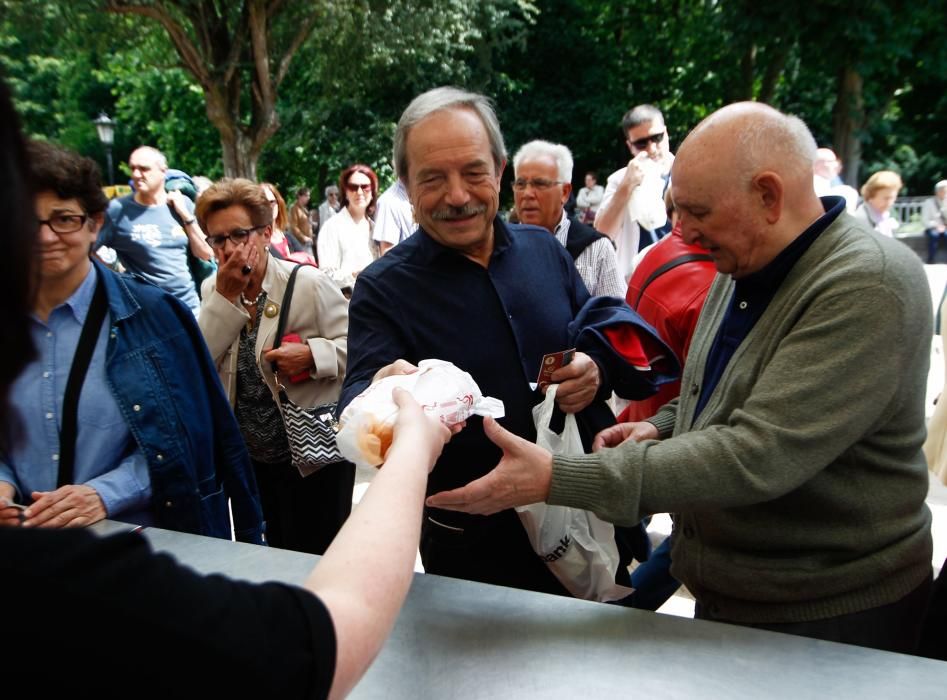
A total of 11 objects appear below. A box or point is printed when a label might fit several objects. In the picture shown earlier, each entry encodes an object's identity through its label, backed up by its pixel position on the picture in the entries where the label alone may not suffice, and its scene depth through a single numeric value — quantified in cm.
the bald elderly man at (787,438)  138
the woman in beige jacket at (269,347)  282
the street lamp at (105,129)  1771
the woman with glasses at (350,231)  612
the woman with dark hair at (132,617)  62
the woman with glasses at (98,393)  196
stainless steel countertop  116
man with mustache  196
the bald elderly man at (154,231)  508
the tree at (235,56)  1380
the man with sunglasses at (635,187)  466
